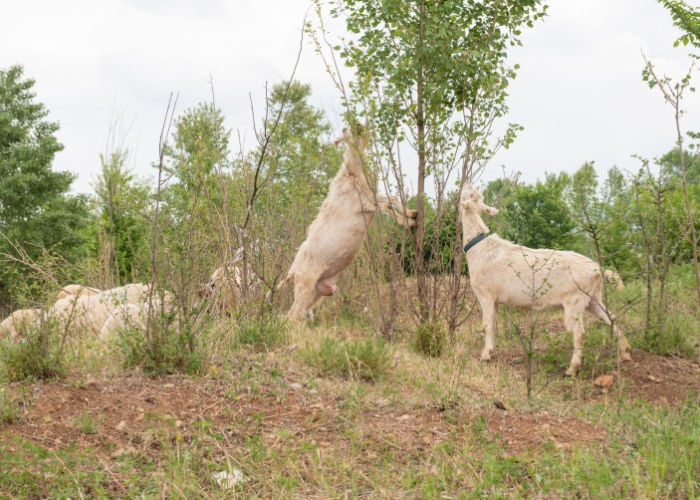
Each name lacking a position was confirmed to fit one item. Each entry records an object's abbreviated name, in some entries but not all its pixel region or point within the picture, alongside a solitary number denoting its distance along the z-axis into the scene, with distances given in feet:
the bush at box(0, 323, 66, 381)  19.39
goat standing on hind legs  31.83
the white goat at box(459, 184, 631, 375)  28.37
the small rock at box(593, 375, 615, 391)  26.17
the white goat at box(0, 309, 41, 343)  20.15
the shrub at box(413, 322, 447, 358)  28.53
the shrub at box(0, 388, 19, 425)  16.65
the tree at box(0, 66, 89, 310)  97.19
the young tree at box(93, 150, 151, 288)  22.59
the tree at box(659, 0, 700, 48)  24.21
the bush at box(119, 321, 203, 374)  20.52
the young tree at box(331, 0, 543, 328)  30.94
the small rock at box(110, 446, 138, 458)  15.72
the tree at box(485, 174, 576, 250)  60.95
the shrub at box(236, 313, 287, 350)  24.45
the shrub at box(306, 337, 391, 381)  22.33
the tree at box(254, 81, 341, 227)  32.68
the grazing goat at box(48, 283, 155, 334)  28.99
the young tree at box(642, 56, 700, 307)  25.56
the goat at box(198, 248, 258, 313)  24.75
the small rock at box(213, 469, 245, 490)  14.63
